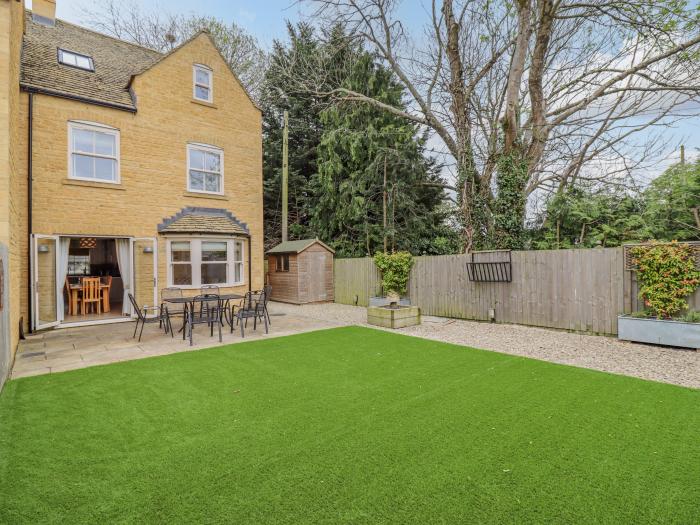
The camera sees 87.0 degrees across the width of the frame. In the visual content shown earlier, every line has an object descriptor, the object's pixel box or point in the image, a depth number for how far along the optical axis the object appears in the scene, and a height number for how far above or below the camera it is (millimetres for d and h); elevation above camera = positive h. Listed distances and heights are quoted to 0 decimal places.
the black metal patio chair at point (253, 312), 7987 -1051
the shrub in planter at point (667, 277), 6586 -322
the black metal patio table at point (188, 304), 7250 -793
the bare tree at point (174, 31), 17797 +11972
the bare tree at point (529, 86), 11047 +6036
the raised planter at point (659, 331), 6336 -1306
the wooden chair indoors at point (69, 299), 10484 -911
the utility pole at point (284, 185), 16562 +3586
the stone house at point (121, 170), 8641 +2655
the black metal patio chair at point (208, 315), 7218 -1060
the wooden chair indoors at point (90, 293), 10580 -751
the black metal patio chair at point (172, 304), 7884 -888
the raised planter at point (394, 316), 9094 -1347
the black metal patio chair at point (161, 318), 7314 -1064
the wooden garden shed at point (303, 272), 14266 -316
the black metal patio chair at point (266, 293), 8530 -678
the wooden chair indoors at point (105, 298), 11107 -945
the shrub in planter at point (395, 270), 10594 -206
